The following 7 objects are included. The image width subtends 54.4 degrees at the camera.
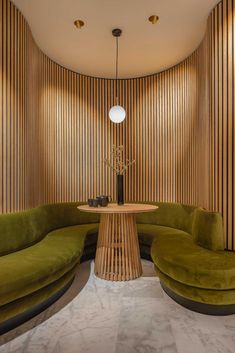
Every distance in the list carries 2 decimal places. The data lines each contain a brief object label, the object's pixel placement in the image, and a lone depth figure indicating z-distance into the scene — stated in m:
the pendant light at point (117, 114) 3.49
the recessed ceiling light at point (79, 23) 2.86
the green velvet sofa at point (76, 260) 1.82
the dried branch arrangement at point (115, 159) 4.30
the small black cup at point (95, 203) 2.92
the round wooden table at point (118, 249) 2.82
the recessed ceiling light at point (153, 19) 2.79
